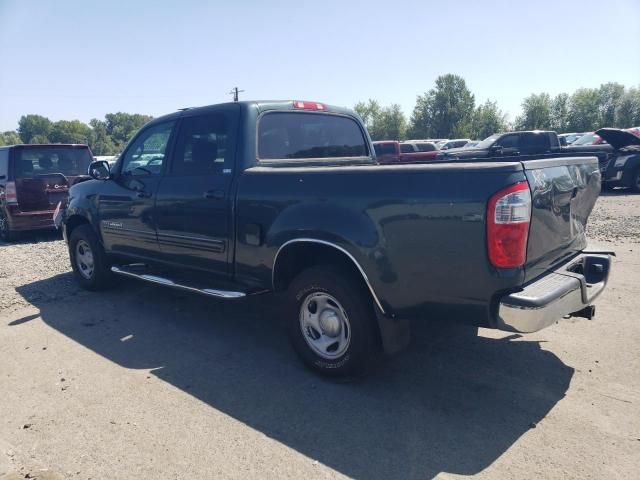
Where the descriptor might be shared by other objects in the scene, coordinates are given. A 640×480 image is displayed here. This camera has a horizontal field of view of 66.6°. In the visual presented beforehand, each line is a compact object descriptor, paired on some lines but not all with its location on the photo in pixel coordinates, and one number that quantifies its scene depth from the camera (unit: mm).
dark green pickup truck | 2820
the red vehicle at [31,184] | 9305
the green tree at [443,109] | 83625
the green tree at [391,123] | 93438
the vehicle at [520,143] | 15656
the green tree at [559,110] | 73375
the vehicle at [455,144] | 29609
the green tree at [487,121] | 79062
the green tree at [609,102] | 67500
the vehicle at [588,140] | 16084
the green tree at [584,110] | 68625
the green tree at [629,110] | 64438
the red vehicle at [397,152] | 18544
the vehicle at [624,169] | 13531
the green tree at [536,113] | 72688
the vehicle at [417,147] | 21828
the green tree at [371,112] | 98675
